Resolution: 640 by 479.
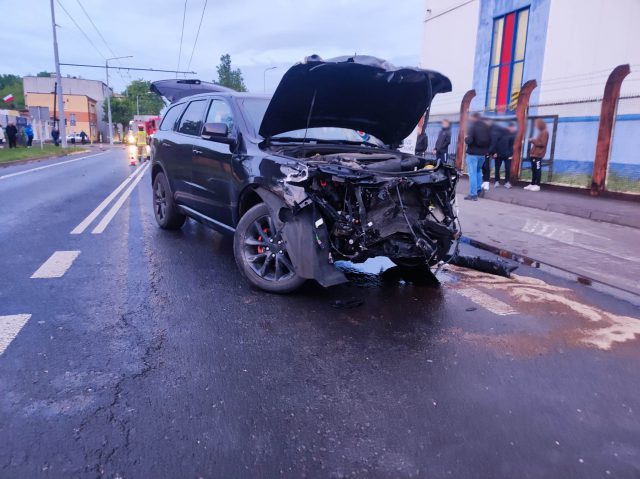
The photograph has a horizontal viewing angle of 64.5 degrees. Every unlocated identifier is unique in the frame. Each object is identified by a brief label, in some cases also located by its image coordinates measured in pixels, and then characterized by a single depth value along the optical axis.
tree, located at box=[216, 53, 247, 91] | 100.69
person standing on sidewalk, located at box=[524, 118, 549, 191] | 12.94
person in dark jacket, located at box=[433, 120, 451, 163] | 15.70
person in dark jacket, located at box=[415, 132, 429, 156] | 14.89
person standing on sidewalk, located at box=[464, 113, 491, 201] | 11.75
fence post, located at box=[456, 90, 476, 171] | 17.02
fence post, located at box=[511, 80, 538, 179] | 14.17
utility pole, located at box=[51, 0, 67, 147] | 34.72
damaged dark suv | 4.27
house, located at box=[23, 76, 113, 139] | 75.00
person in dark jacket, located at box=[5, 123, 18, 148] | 30.75
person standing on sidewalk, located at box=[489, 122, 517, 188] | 13.79
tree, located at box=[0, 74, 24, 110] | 104.88
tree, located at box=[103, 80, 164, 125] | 85.75
